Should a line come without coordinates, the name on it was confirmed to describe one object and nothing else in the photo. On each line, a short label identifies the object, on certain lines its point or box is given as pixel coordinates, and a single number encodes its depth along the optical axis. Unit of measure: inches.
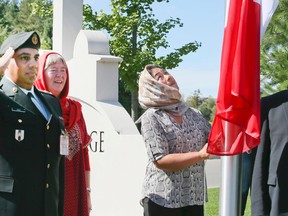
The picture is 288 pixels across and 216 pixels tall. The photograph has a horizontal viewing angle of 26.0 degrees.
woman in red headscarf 170.7
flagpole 124.2
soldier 127.4
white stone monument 245.4
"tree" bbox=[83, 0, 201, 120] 674.8
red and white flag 125.3
